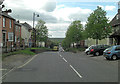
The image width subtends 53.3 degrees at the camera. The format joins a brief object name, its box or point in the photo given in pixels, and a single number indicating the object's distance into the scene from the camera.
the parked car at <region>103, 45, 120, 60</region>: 13.78
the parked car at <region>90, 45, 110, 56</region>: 19.55
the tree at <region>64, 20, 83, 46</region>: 37.71
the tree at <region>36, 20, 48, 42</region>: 42.18
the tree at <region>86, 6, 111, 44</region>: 24.84
